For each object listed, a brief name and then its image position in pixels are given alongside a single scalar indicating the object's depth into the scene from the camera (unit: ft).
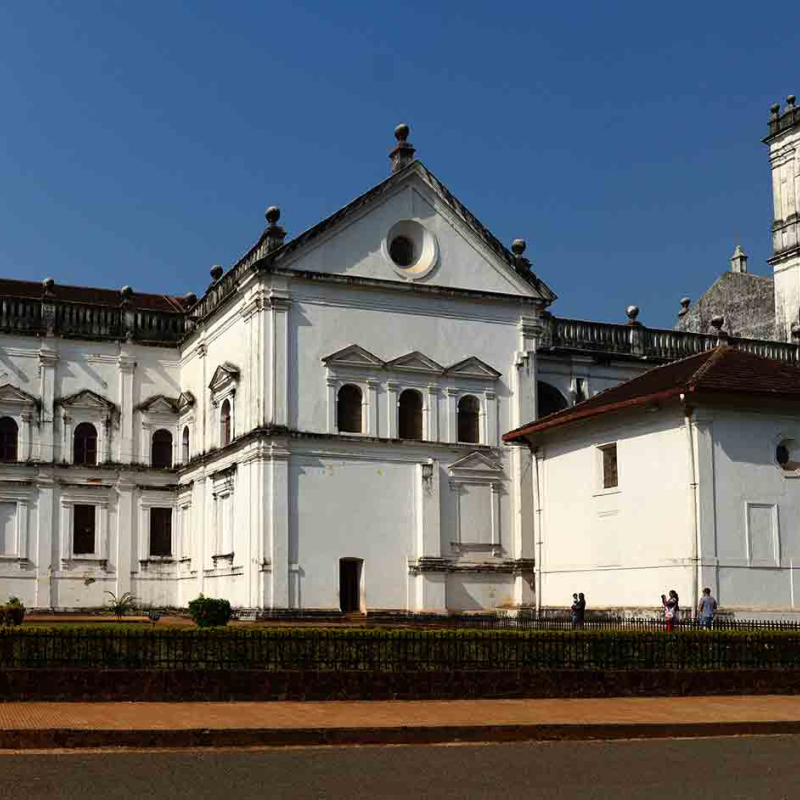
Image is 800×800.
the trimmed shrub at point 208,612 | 91.45
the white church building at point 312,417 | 126.93
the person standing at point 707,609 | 90.79
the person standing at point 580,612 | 104.26
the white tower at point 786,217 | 195.72
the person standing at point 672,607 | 93.98
